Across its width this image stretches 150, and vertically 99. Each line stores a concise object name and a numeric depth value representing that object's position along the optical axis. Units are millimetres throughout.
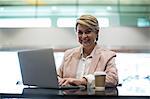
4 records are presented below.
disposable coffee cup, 2089
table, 1855
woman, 2465
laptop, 2085
